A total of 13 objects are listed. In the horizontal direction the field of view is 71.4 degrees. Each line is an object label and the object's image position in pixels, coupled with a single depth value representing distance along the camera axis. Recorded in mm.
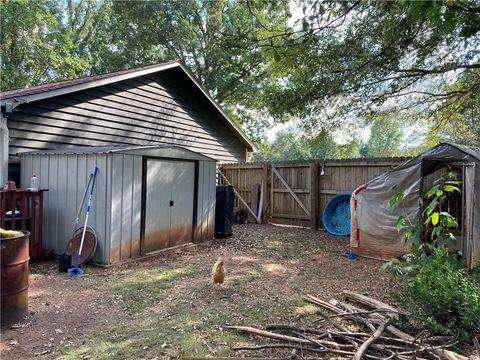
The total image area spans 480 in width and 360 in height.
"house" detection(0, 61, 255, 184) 6441
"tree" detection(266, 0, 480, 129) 5711
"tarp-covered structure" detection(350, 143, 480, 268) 4797
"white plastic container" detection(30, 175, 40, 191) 5788
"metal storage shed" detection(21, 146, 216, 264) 5434
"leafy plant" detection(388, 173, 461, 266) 3439
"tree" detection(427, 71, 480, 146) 7660
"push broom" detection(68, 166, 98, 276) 4945
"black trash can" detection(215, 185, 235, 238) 8219
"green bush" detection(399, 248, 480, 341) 2828
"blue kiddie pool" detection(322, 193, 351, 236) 8547
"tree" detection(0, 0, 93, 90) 16516
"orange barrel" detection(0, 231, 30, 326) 3203
